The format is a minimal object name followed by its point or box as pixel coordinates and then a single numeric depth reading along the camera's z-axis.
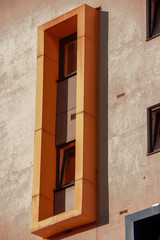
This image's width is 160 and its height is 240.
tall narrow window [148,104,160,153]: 32.28
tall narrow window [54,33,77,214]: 34.56
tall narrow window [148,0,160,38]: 34.34
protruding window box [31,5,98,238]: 33.44
